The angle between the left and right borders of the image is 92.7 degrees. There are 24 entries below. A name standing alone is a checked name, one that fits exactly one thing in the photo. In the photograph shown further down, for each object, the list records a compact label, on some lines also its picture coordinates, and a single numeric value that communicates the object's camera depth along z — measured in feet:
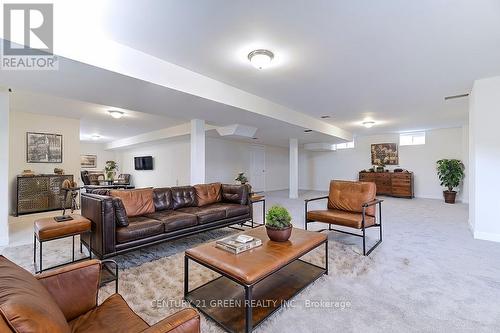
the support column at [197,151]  16.63
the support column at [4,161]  11.46
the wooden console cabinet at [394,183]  26.40
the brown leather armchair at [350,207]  10.20
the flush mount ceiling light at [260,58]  9.09
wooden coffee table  5.51
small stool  8.06
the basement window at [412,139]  27.43
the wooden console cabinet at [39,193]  17.56
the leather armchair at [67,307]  2.37
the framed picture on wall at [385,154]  29.04
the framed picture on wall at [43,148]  18.84
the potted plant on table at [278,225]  7.29
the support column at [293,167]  27.76
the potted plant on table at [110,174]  25.72
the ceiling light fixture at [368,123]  22.21
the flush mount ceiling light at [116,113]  18.02
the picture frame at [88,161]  34.86
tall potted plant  23.20
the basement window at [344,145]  32.63
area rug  6.11
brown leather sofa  8.44
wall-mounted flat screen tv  32.35
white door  32.65
